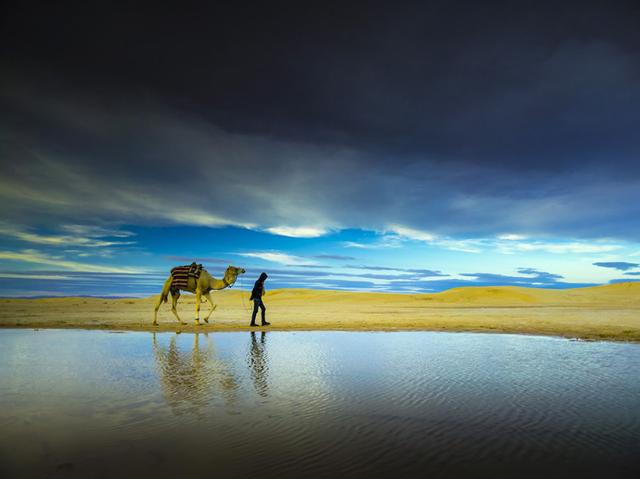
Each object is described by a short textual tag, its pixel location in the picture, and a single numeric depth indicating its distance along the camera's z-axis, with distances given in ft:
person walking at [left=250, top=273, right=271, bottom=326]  68.13
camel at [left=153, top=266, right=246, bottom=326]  72.18
